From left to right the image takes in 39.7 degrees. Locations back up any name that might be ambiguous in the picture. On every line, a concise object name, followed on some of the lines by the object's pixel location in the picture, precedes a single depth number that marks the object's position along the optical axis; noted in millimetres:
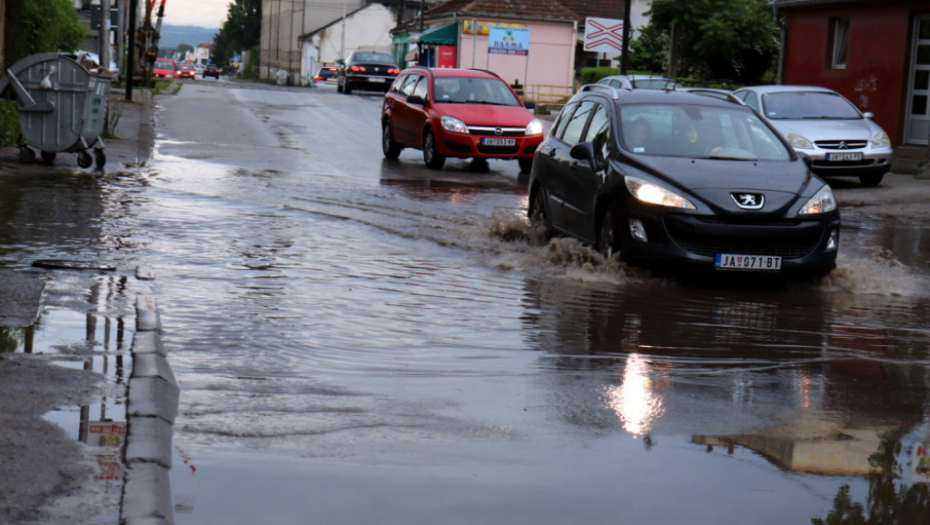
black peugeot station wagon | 9641
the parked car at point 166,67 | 94312
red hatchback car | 20203
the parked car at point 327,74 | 83125
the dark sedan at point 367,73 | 48281
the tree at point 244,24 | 139125
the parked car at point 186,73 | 96206
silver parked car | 20000
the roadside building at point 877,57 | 24797
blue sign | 58438
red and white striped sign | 41406
